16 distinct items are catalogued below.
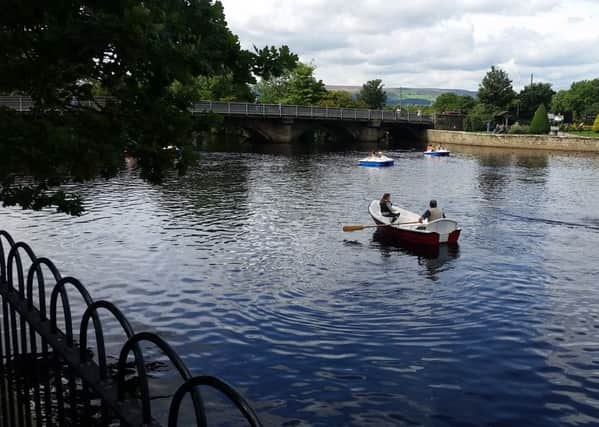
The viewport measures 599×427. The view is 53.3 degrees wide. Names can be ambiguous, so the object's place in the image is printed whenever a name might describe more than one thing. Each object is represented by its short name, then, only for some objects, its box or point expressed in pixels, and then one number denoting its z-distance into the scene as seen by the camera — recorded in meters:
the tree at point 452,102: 154.75
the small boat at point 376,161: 57.78
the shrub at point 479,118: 109.81
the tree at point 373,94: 140.75
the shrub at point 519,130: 98.00
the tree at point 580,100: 133.00
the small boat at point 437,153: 71.62
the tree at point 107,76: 6.52
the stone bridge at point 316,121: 85.88
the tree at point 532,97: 119.38
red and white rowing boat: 23.09
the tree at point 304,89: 116.19
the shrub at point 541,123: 95.81
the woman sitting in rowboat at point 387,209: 26.86
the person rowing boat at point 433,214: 24.55
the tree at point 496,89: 113.94
